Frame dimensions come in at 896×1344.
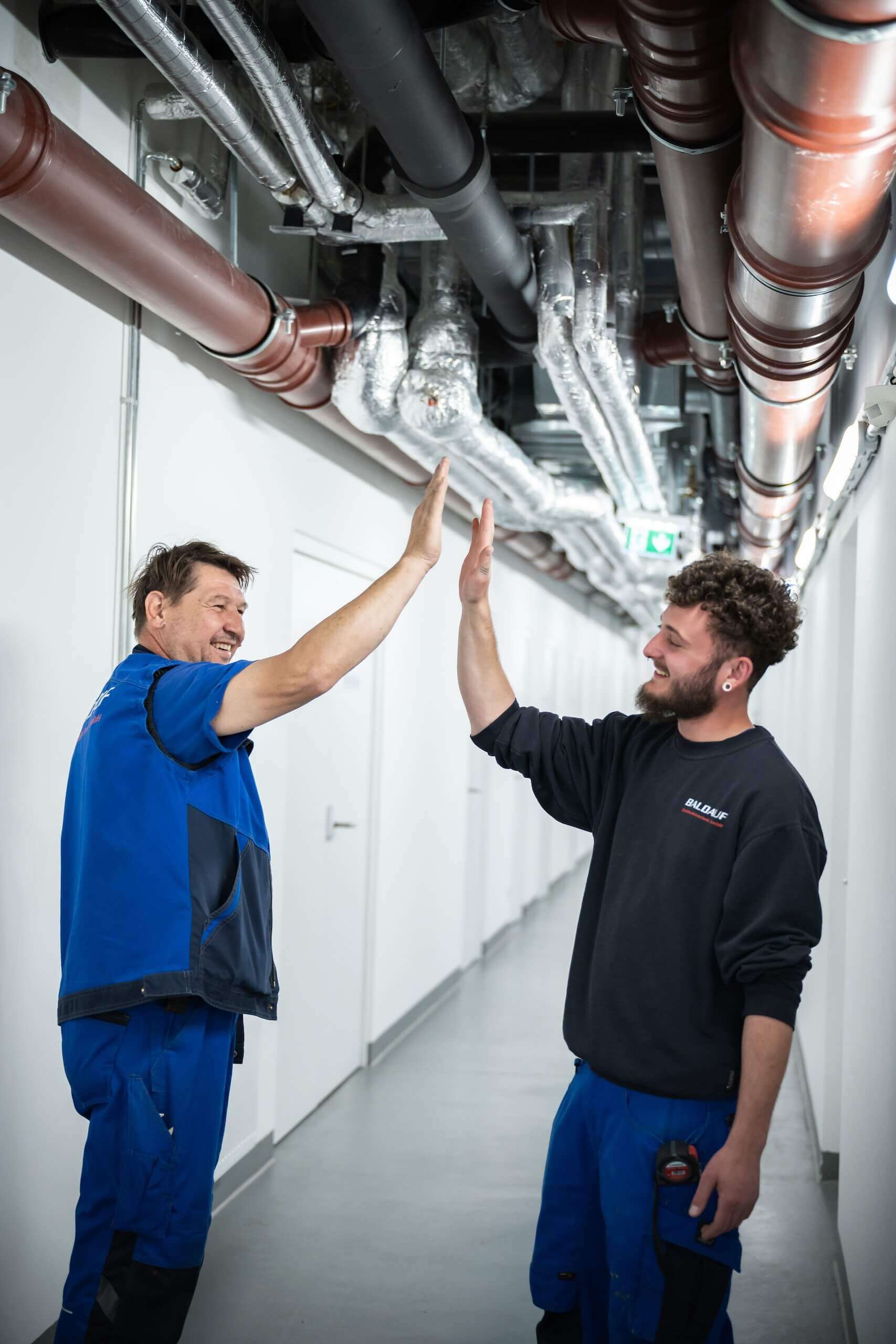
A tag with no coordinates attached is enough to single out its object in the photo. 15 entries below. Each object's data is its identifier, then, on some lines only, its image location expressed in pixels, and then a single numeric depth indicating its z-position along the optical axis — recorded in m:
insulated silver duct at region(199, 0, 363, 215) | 1.89
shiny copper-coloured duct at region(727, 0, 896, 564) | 1.21
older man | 1.80
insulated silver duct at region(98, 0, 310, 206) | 1.85
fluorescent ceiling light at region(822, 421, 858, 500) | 2.58
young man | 1.72
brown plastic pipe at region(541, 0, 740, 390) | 1.51
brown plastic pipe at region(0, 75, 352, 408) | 1.90
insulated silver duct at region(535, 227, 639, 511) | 3.03
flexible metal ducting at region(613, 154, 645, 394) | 3.08
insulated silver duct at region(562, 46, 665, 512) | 2.62
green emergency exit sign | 5.48
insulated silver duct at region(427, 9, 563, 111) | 2.46
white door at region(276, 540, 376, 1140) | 3.88
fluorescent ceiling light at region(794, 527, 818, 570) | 4.18
